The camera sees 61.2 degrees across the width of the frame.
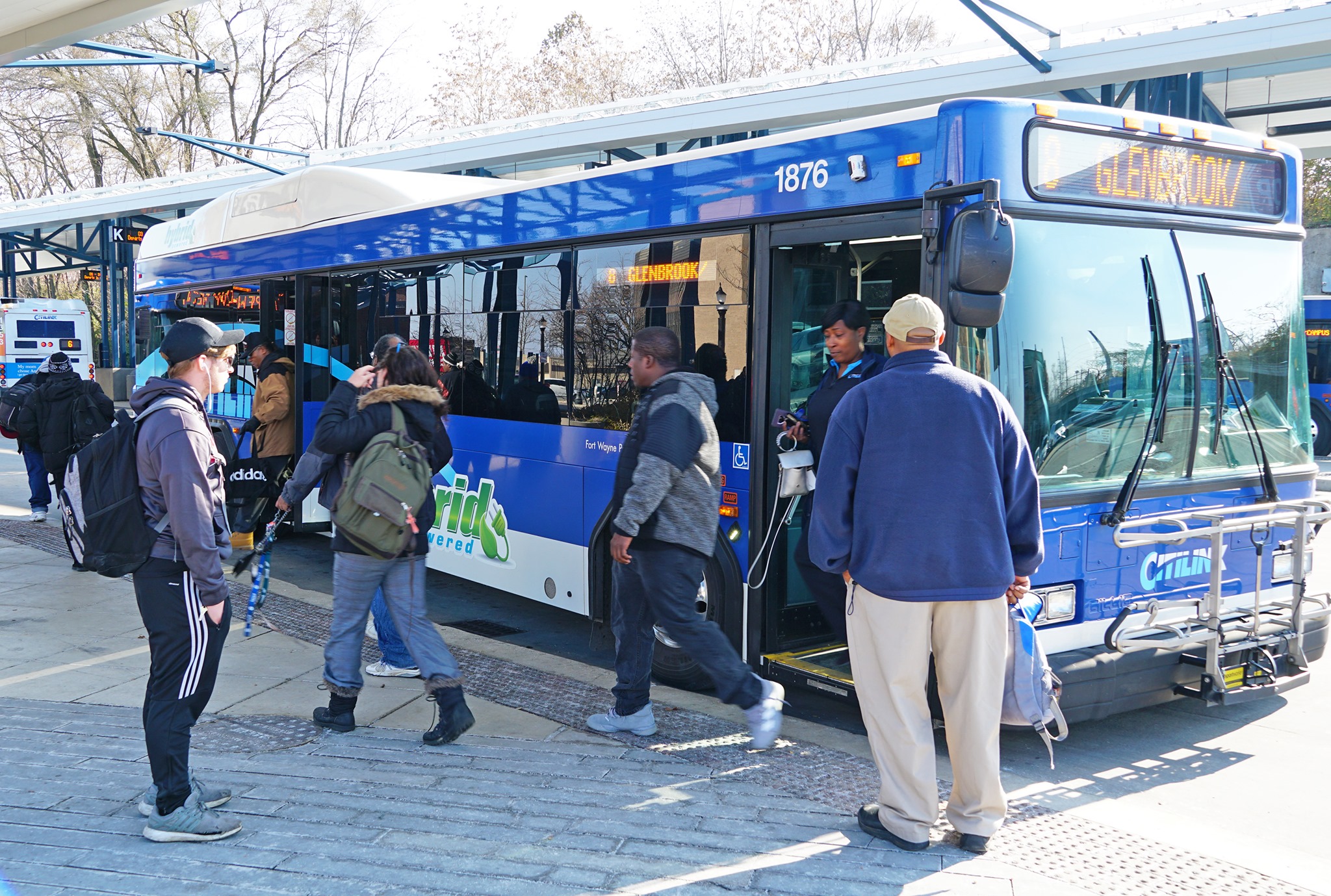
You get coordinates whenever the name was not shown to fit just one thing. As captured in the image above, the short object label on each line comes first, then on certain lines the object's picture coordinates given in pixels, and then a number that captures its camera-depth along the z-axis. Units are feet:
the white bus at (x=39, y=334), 102.42
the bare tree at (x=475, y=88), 146.00
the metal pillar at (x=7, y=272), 127.34
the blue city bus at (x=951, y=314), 15.48
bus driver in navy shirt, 17.54
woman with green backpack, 16.22
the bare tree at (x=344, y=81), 133.80
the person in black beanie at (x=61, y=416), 30.86
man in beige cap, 12.43
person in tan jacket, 31.63
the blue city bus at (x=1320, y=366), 68.59
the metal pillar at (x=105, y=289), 108.99
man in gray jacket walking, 16.03
